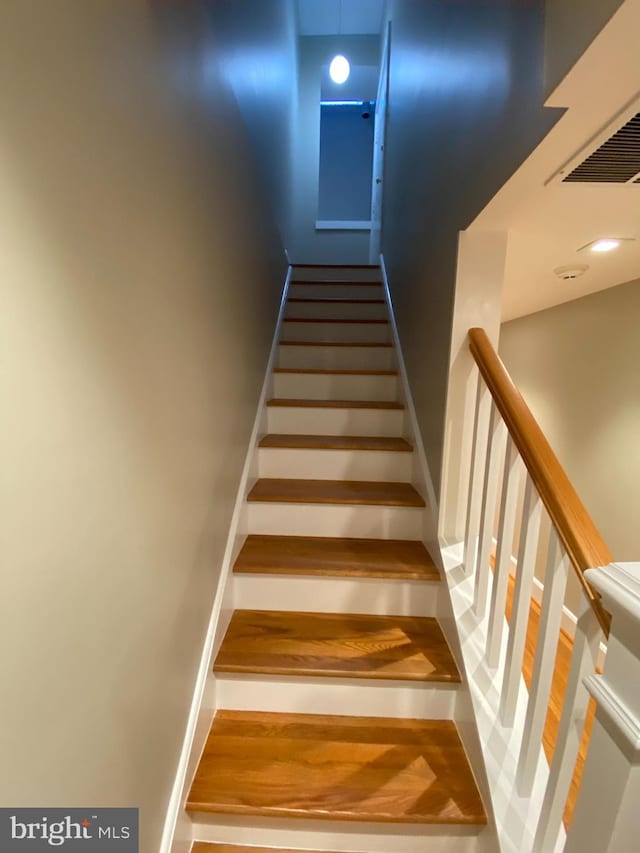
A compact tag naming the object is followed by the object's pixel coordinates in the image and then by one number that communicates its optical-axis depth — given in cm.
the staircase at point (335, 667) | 116
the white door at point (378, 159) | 379
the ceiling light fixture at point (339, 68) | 346
